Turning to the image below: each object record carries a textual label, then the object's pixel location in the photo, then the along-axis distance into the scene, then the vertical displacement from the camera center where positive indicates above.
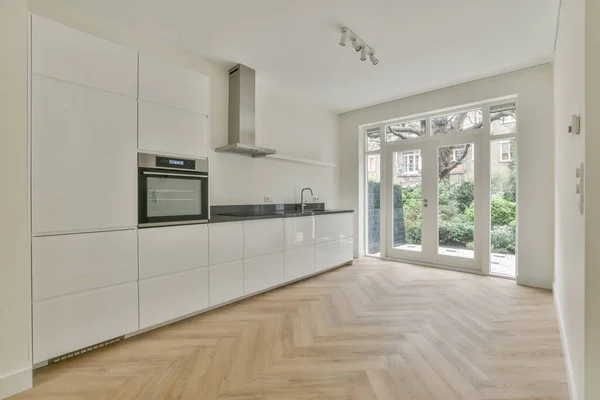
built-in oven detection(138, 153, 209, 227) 2.37 +0.11
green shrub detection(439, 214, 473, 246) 4.27 -0.44
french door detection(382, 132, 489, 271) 4.19 +0.03
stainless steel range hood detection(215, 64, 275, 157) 3.56 +1.16
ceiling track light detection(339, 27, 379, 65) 2.76 +1.61
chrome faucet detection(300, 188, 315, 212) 4.60 +0.02
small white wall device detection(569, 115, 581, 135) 1.39 +0.38
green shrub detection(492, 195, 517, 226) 3.89 -0.13
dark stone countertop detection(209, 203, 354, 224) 3.12 -0.13
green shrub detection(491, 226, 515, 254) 3.92 -0.52
